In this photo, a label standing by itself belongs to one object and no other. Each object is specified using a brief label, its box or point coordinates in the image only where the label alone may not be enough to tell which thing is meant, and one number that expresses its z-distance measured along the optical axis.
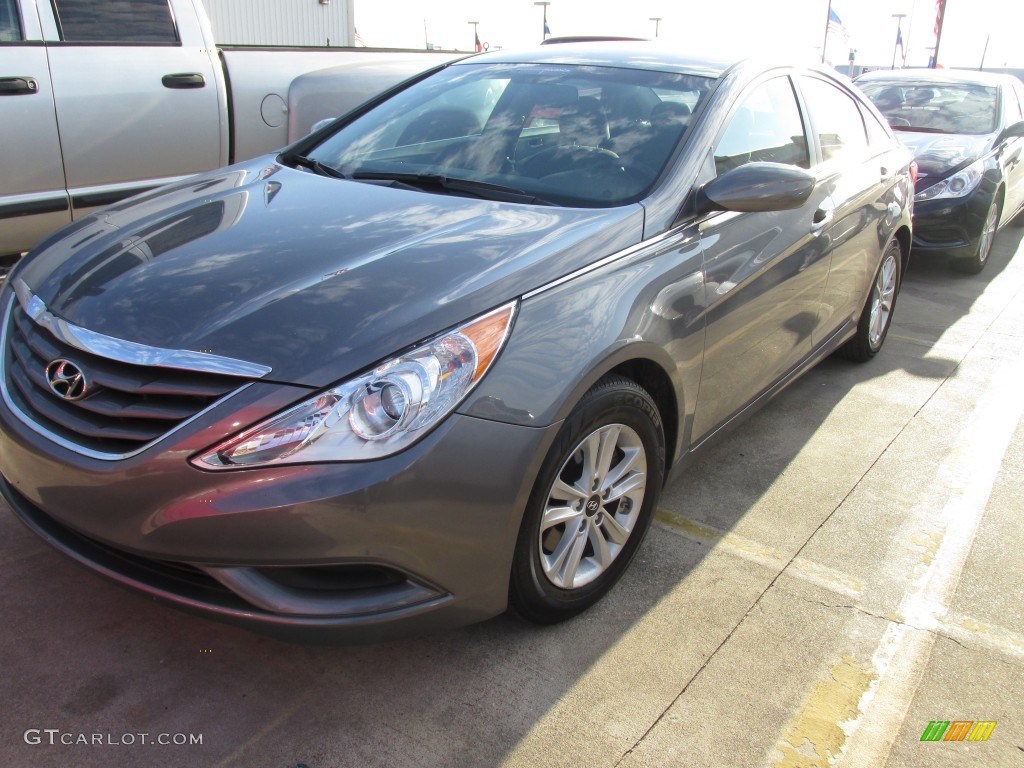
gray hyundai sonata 2.05
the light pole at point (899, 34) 35.71
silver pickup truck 4.93
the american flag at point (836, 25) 29.59
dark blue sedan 6.77
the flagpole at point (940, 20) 27.11
